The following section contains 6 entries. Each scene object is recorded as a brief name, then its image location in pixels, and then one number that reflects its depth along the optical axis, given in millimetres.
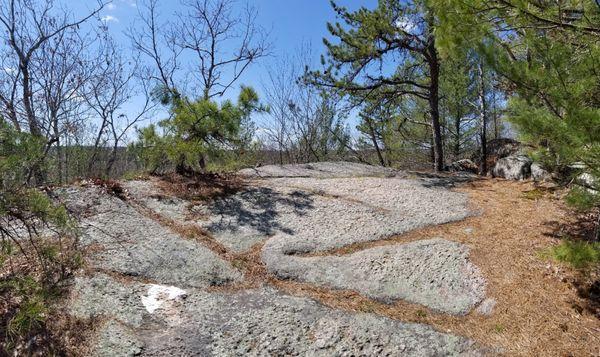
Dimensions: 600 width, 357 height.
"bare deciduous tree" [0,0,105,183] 7906
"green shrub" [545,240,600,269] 2762
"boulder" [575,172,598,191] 3064
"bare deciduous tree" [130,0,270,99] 11289
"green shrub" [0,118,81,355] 2289
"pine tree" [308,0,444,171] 7594
